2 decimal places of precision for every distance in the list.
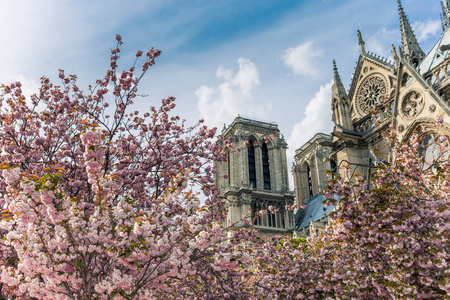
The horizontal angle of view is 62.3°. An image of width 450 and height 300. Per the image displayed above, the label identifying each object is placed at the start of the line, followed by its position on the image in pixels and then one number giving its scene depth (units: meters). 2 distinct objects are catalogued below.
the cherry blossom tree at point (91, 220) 6.77
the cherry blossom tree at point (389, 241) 6.84
